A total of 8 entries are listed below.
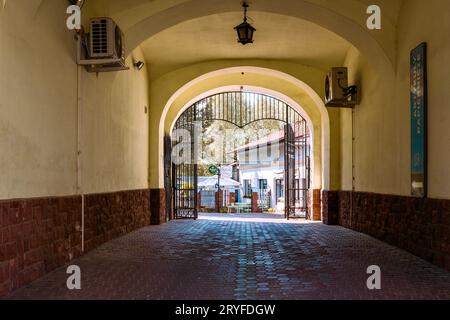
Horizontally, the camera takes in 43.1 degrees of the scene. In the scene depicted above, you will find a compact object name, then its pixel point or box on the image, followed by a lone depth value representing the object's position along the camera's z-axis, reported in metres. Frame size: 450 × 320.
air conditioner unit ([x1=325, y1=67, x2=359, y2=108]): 11.99
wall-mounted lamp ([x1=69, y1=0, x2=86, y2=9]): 7.56
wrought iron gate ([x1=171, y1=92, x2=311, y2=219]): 16.91
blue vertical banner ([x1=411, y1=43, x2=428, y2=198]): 7.50
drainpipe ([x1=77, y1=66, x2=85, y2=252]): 7.90
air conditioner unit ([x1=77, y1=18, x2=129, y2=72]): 7.82
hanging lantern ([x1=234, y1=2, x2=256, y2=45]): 9.91
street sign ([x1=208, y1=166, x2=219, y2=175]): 25.95
